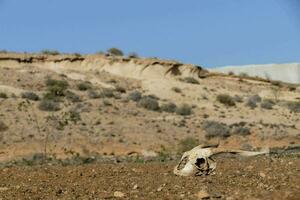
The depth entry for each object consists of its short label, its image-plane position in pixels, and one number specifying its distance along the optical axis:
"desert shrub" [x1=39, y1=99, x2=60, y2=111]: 36.85
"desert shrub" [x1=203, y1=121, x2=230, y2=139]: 34.56
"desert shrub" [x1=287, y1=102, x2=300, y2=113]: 48.16
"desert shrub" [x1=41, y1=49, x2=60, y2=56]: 56.91
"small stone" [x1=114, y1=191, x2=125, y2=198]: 8.46
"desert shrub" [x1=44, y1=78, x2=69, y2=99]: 40.53
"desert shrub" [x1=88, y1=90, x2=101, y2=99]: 43.06
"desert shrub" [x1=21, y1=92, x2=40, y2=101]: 40.07
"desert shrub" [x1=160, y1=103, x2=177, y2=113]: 41.95
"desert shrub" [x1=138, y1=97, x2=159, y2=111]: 41.34
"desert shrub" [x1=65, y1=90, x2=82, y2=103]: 41.03
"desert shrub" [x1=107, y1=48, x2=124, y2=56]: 62.38
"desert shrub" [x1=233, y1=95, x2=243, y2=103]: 49.23
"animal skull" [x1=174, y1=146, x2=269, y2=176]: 11.58
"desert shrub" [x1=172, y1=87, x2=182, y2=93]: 49.12
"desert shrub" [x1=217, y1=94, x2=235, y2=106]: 47.56
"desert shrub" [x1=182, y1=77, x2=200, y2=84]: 53.59
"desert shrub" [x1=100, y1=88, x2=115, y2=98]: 43.68
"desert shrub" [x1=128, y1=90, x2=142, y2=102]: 43.59
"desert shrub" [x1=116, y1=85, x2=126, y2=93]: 47.19
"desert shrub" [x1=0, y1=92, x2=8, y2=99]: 38.87
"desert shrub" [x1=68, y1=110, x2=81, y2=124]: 33.02
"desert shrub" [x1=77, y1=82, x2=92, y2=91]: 46.00
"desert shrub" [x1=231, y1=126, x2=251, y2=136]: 35.62
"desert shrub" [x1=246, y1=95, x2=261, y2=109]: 47.73
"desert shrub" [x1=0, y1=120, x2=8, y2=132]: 31.37
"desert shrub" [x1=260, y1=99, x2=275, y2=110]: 47.84
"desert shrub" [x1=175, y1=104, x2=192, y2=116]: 41.26
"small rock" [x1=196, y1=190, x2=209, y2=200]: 8.09
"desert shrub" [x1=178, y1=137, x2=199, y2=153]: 28.35
